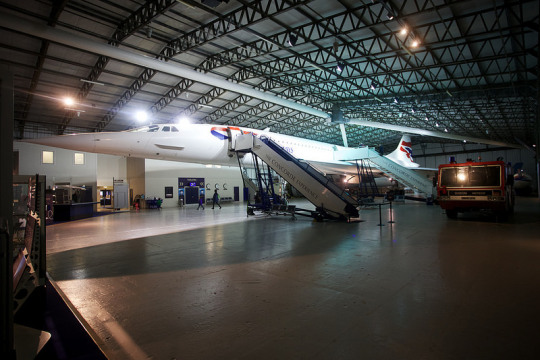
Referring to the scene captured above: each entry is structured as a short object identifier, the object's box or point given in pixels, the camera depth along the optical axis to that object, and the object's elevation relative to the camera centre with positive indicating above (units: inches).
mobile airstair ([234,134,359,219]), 400.5 +0.2
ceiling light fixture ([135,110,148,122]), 884.0 +233.9
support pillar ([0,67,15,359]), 61.6 -5.1
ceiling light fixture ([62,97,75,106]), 699.4 +227.9
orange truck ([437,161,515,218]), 365.7 -9.0
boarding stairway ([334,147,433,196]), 609.3 +29.5
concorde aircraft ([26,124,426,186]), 423.8 +74.7
